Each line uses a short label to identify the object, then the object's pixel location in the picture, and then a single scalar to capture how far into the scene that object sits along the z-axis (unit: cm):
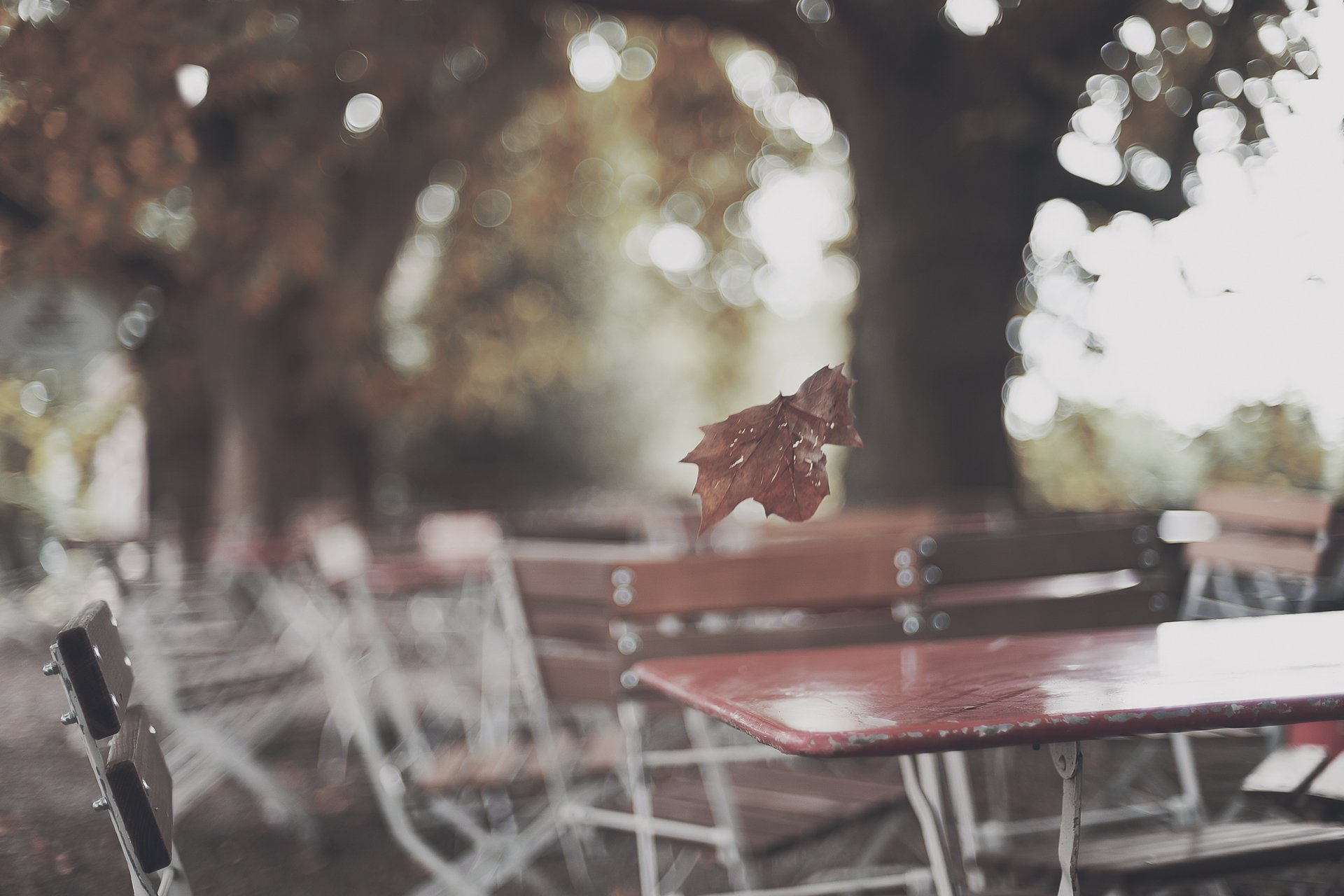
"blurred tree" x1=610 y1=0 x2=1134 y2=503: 630
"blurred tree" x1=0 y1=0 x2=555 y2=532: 333
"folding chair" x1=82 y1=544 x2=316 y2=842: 359
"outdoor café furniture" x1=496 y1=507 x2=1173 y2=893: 245
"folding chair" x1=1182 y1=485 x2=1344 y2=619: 312
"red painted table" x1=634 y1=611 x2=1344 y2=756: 134
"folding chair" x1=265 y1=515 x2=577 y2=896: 309
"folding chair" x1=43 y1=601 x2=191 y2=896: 142
